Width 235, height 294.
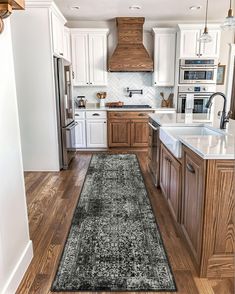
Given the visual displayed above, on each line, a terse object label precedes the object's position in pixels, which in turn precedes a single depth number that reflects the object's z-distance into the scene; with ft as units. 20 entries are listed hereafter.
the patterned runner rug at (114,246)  5.69
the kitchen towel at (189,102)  13.53
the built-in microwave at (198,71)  16.53
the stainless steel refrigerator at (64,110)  13.21
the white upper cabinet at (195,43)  16.16
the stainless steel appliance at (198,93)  16.88
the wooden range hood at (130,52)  16.99
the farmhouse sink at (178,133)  7.14
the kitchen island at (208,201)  5.24
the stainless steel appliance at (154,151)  10.80
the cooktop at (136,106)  18.63
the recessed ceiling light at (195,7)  14.60
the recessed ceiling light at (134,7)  14.25
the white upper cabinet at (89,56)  17.06
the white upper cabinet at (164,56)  16.99
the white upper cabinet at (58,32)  12.62
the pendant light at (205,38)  10.34
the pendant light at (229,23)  8.27
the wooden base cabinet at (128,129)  17.24
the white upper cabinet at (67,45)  15.58
